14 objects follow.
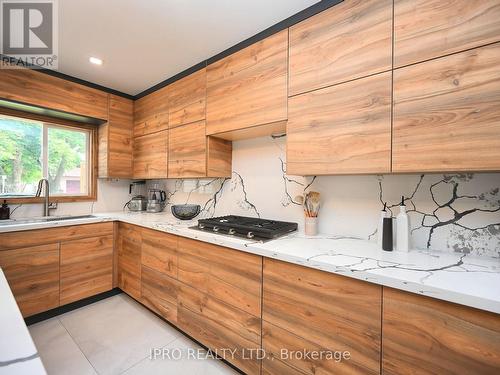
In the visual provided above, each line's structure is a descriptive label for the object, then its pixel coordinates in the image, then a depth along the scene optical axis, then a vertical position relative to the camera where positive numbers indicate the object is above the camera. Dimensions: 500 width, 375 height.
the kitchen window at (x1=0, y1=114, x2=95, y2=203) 2.21 +0.27
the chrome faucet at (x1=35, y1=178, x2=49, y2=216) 2.27 -0.09
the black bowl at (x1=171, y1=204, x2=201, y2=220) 2.18 -0.25
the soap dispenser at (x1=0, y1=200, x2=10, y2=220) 2.07 -0.26
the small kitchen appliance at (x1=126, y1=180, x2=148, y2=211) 2.84 -0.16
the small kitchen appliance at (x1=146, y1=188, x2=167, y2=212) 2.75 -0.19
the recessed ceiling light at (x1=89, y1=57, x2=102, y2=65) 1.99 +1.11
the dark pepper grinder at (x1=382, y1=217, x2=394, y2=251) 1.21 -0.25
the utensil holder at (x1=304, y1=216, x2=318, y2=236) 1.59 -0.28
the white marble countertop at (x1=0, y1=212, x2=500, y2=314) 0.78 -0.34
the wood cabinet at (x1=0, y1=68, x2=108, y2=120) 1.95 +0.87
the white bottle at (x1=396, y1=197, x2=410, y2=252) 1.20 -0.23
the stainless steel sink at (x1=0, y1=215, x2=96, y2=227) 2.00 -0.36
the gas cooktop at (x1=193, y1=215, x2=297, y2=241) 1.43 -0.29
